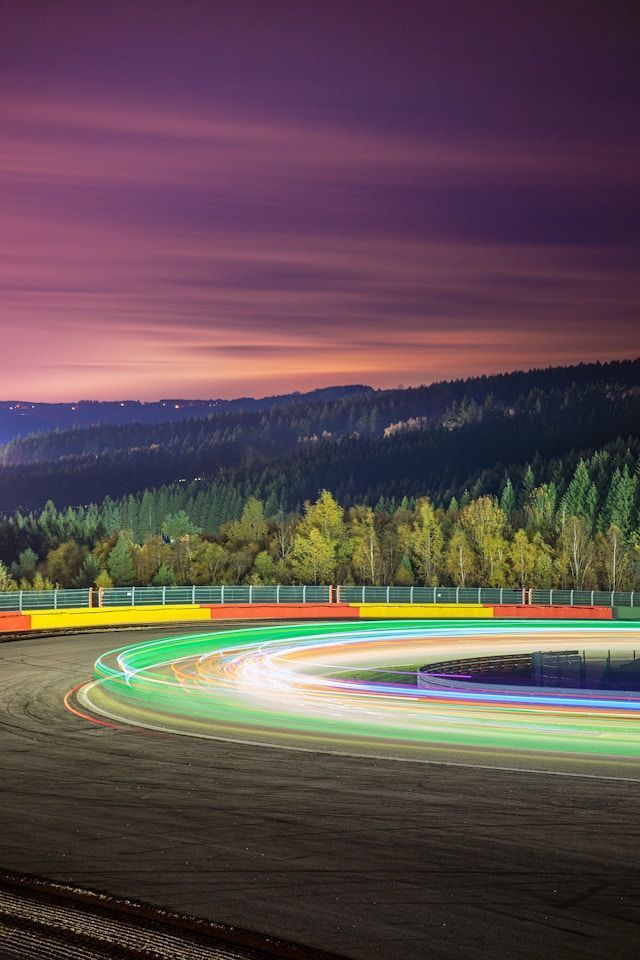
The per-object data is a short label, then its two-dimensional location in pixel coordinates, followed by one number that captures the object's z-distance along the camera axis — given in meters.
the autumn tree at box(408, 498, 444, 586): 176.00
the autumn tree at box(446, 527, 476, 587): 170.25
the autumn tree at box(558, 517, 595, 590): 165.62
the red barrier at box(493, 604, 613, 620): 52.65
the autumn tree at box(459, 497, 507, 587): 168.75
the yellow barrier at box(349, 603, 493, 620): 50.44
